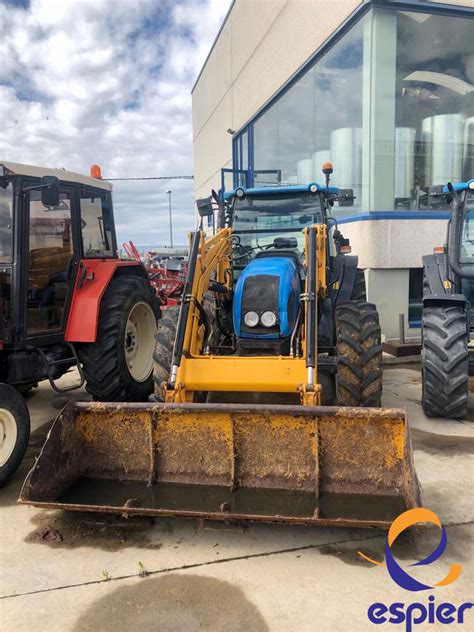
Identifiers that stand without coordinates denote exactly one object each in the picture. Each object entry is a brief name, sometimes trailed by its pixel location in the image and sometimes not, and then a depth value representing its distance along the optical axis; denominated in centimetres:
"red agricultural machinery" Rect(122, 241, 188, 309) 1048
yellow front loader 303
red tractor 422
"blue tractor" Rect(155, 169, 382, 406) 423
